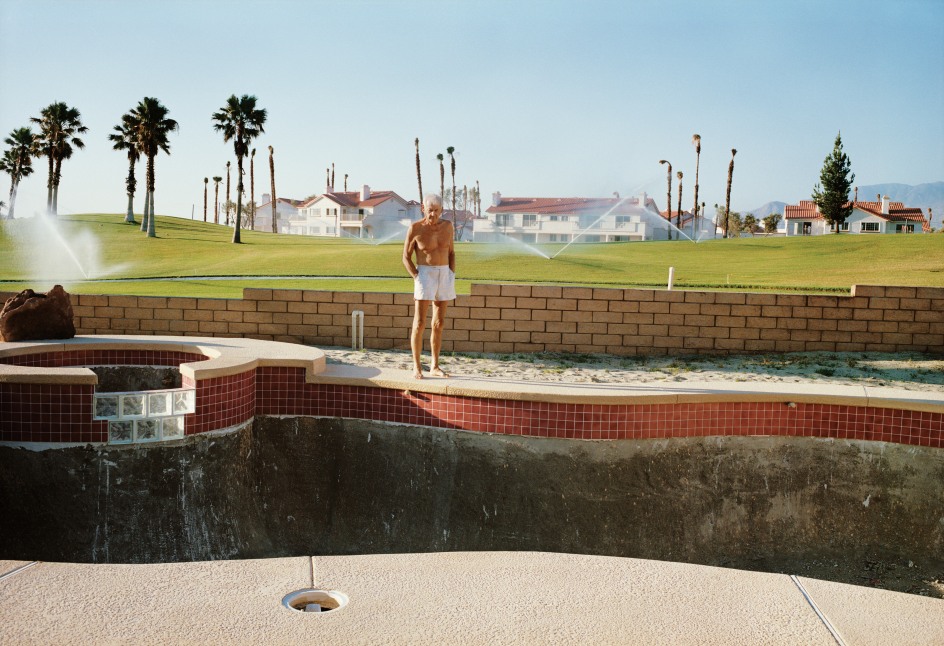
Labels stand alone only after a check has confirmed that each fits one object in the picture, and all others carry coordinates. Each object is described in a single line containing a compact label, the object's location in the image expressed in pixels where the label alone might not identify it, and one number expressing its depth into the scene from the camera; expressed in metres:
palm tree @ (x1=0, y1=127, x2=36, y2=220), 52.91
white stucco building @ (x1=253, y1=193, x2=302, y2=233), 96.94
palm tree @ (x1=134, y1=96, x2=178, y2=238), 40.47
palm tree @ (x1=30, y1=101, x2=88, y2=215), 47.05
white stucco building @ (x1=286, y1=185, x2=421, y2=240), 80.88
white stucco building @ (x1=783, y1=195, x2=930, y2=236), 72.81
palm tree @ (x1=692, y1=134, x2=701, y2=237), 59.16
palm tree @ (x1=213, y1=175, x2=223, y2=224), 92.81
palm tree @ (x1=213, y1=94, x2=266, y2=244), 40.03
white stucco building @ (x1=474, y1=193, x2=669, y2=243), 72.50
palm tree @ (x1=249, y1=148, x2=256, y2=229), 72.75
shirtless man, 7.75
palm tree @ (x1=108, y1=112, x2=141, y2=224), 43.04
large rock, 8.89
